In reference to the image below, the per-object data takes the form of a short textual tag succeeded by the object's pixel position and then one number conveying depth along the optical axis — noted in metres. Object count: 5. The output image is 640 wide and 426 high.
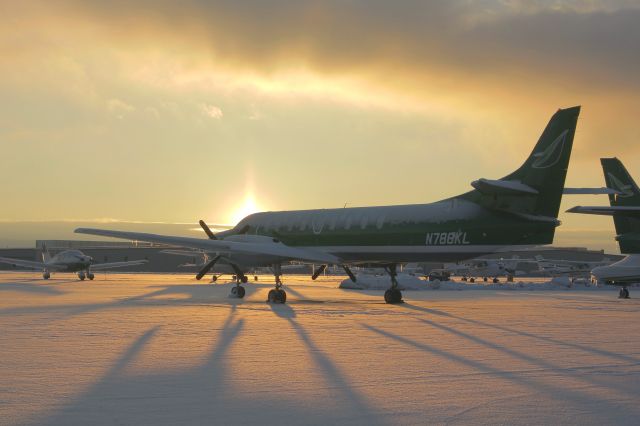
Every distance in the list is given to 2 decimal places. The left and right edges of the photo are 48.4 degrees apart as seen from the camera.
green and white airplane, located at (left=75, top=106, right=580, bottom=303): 24.52
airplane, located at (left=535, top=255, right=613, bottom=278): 93.00
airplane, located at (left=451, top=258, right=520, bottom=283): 92.81
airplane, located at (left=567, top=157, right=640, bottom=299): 36.16
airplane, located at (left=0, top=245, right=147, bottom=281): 62.78
